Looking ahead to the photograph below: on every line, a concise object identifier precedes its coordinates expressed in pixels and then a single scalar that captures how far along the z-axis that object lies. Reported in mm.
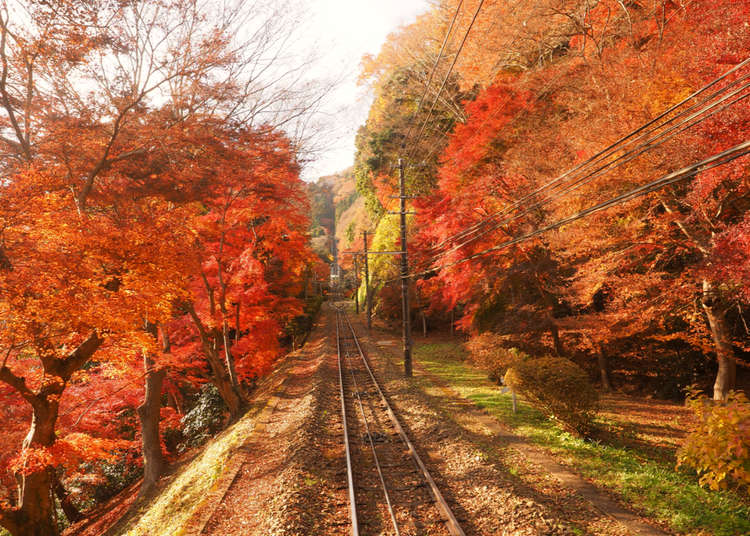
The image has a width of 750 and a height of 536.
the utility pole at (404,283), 16845
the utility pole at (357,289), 48881
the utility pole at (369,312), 32512
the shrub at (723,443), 5859
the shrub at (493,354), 13687
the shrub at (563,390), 9312
